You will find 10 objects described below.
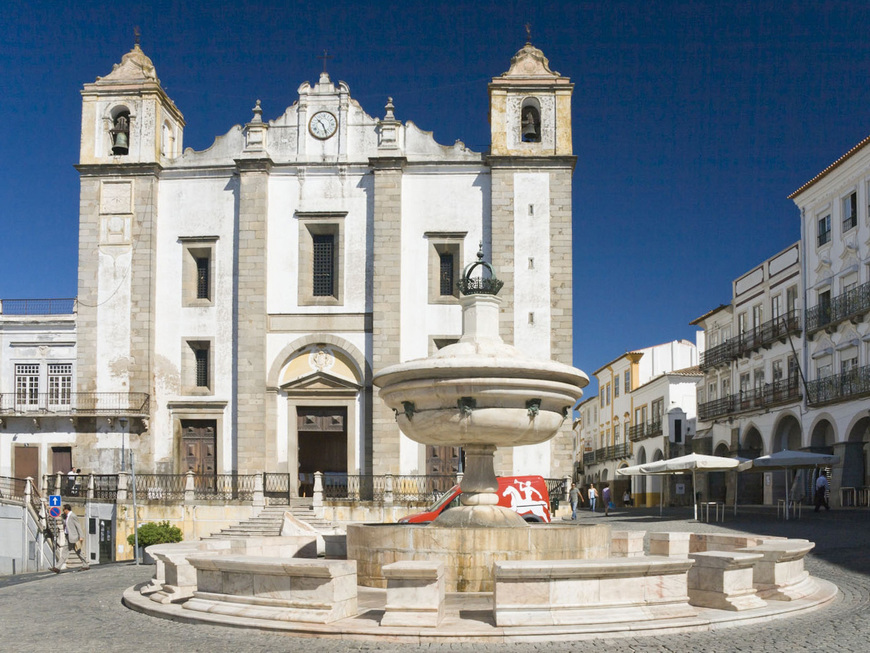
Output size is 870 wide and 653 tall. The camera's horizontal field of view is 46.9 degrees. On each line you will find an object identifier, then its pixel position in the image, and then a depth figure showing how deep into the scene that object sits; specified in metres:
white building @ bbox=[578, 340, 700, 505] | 57.12
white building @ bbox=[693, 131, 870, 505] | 33.66
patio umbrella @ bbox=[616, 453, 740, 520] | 27.68
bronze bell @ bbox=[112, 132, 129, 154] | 30.81
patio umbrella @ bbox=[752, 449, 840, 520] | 27.03
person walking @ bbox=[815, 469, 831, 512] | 29.98
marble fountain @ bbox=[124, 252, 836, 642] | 8.26
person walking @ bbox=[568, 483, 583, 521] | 29.56
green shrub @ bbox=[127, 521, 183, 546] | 24.05
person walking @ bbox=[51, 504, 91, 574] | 21.22
